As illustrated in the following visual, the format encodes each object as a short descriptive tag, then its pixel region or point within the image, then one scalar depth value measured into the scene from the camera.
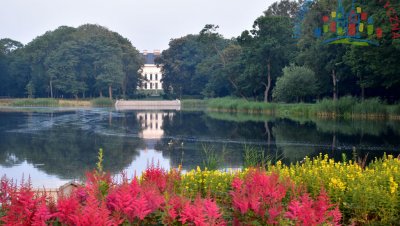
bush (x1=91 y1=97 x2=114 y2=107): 87.69
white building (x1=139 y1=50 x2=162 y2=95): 171.82
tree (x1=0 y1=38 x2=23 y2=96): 103.38
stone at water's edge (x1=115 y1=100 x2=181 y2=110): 93.02
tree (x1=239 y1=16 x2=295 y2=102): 64.06
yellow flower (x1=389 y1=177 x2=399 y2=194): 7.27
